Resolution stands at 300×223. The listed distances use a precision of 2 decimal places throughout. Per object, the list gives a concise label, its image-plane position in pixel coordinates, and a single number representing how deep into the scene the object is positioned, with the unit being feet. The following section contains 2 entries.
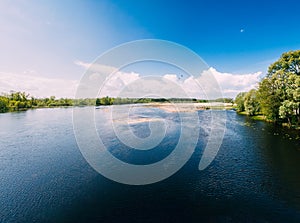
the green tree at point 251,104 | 174.43
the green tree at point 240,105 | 228.12
